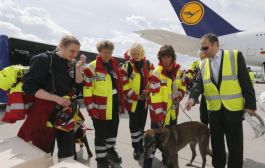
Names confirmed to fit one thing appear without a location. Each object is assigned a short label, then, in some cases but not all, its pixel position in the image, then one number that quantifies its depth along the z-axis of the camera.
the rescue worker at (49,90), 2.55
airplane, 17.03
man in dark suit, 3.00
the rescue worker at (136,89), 4.25
